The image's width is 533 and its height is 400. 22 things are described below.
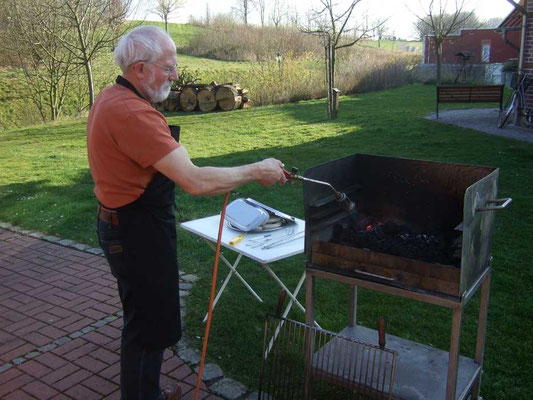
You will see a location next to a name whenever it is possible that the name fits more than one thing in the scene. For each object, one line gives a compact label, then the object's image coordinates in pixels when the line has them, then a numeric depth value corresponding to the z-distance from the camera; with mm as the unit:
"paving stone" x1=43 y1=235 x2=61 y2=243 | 5712
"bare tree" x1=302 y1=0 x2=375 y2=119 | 12969
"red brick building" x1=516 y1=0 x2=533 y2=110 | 10758
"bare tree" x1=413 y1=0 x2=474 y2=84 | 21047
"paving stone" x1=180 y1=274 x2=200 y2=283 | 4562
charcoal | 2539
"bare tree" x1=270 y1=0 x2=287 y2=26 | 34238
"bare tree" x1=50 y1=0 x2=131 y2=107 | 16016
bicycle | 10844
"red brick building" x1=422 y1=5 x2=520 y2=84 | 33375
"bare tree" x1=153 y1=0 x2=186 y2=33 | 29283
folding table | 3291
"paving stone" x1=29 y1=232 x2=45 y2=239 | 5869
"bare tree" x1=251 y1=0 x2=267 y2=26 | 41719
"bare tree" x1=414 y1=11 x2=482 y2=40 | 39006
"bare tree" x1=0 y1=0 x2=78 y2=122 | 16641
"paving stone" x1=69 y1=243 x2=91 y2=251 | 5427
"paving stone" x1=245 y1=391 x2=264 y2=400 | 2945
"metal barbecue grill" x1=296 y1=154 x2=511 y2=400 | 2365
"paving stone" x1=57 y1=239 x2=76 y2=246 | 5585
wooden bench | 11584
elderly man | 2148
